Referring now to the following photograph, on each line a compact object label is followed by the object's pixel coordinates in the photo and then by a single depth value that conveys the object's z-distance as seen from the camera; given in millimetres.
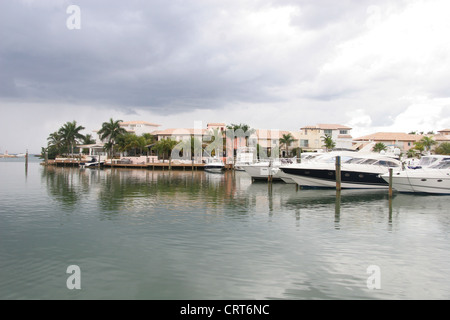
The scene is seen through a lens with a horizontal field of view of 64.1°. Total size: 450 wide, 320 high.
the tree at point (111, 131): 94125
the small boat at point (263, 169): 42094
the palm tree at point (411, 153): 87175
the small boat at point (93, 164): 85625
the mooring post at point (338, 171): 30497
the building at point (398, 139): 97688
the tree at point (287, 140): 93500
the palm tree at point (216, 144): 83312
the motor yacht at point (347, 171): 32531
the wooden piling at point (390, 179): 27278
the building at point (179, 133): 98231
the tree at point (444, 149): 87525
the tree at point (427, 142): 89019
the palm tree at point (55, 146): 108125
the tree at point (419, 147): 87812
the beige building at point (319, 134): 97312
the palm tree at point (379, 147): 87188
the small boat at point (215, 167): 67400
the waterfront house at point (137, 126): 111850
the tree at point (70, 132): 103188
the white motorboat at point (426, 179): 28859
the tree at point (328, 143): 85069
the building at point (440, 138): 99225
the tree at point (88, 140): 119188
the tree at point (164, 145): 86438
